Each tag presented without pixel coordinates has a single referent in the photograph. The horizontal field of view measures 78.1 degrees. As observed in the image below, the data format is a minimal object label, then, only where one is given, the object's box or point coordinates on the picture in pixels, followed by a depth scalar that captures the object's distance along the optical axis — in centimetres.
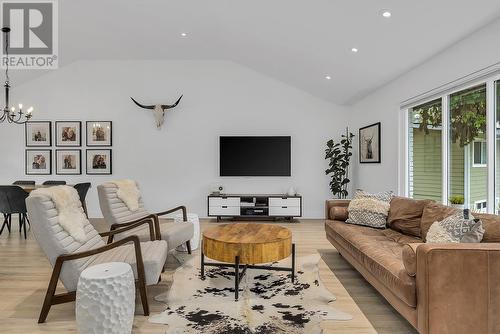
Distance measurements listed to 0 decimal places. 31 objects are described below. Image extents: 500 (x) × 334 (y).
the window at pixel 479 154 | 309
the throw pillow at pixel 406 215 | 315
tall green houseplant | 591
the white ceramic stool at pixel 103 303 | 192
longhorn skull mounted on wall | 623
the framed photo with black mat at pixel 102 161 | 638
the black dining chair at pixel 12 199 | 474
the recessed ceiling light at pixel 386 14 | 307
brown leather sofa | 176
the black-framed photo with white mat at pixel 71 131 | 640
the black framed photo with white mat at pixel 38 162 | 643
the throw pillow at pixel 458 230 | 209
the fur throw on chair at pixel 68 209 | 239
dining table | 477
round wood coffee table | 259
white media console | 606
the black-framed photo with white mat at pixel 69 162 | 642
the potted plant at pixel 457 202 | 299
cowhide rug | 218
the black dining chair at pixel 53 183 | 567
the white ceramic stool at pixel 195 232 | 414
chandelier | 451
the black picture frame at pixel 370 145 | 519
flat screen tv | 631
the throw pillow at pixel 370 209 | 357
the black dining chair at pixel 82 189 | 510
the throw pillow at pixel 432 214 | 274
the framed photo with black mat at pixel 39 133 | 641
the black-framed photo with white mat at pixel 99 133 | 637
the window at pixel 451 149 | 316
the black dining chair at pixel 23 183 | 593
